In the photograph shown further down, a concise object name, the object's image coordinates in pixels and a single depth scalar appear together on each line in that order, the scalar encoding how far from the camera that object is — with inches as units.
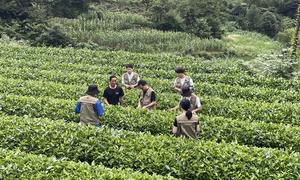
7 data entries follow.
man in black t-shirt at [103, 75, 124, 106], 502.6
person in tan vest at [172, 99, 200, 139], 378.6
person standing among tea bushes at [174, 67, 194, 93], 511.8
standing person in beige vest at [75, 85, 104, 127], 420.5
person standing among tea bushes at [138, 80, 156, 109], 490.9
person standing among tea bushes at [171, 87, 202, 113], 460.8
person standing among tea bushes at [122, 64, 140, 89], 587.5
